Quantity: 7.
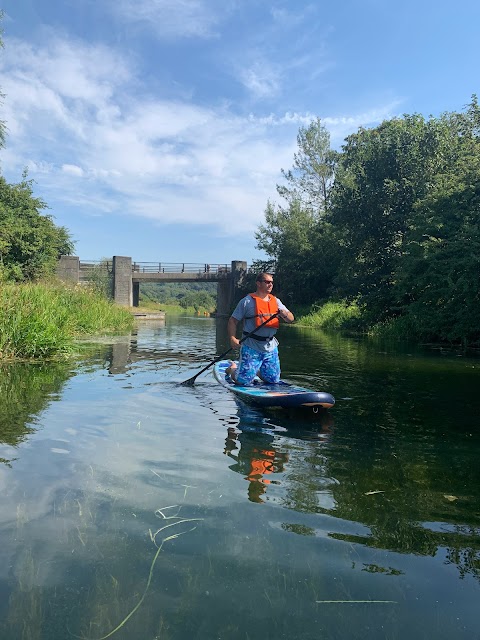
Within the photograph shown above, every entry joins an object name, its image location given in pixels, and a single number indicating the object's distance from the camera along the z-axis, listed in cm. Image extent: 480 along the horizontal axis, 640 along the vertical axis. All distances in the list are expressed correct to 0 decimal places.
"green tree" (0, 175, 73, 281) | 2573
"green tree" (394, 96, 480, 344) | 1622
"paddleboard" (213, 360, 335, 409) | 639
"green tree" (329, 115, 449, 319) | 2605
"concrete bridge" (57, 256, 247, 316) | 4466
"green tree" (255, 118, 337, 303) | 4269
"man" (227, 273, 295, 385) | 755
